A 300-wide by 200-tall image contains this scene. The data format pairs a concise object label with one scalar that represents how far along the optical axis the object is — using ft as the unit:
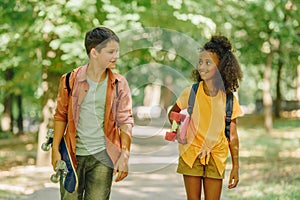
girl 13.26
